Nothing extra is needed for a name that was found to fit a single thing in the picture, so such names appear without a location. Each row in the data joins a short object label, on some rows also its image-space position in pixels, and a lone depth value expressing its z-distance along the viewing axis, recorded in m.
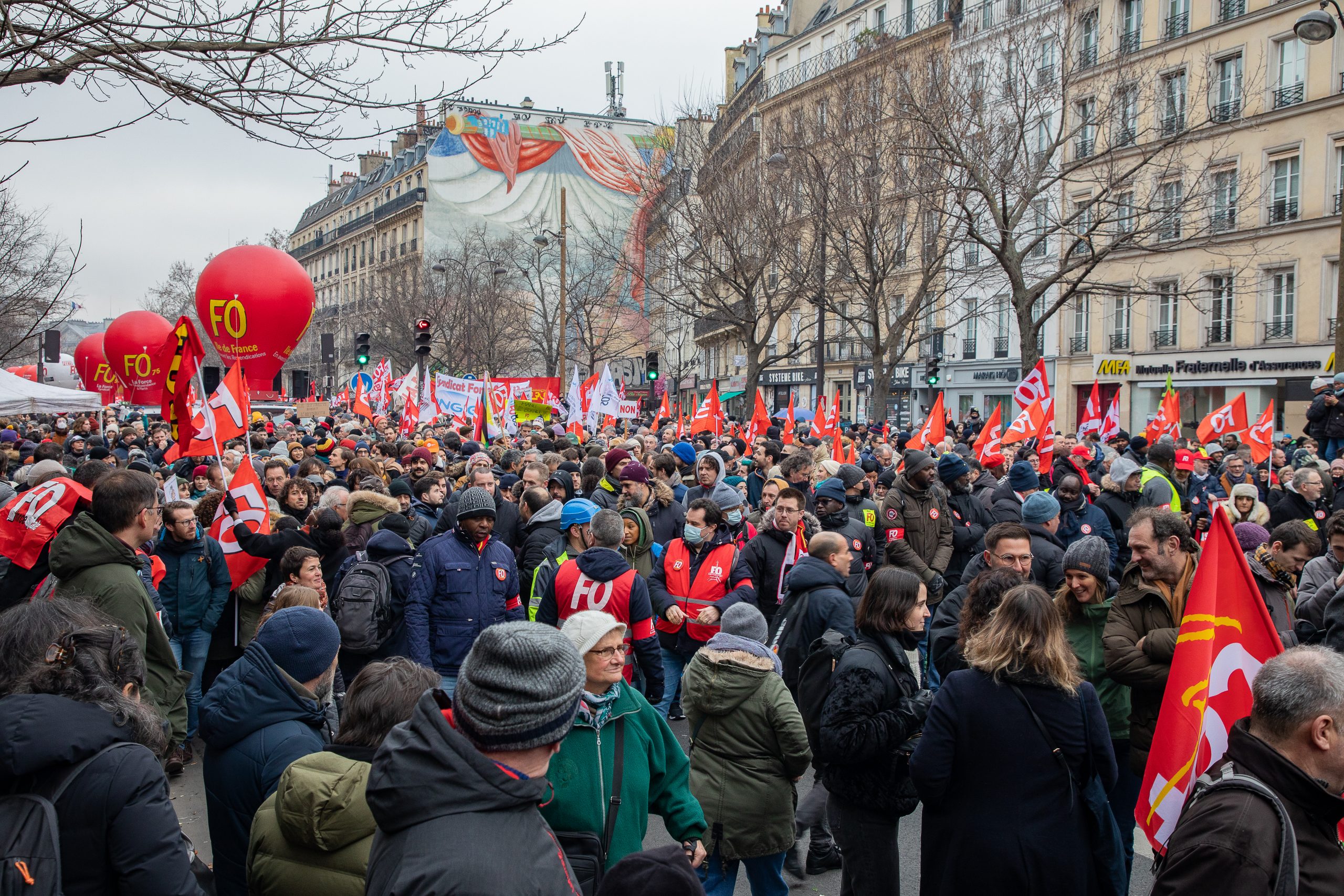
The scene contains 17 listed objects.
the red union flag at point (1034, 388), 12.85
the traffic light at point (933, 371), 25.11
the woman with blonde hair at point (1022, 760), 3.12
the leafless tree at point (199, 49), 4.32
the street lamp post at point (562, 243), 28.53
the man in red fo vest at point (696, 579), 5.85
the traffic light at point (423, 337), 16.94
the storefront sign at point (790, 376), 44.25
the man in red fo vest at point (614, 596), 5.06
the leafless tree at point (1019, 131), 18.02
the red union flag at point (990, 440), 10.66
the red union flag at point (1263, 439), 13.09
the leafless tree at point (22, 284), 7.66
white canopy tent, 13.29
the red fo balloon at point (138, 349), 20.55
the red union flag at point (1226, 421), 14.23
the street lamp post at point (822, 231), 20.66
